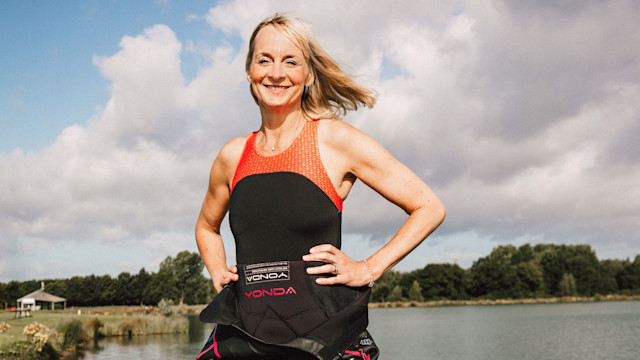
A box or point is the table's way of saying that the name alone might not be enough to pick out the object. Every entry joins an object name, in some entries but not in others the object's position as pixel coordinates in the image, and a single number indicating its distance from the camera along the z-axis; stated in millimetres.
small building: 69688
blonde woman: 2008
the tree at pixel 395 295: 99250
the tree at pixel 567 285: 88438
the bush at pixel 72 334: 28500
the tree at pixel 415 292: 97500
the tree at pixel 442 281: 98188
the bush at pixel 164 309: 47562
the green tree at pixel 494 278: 90712
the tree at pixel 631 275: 92500
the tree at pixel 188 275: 101188
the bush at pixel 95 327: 35656
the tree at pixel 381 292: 98625
